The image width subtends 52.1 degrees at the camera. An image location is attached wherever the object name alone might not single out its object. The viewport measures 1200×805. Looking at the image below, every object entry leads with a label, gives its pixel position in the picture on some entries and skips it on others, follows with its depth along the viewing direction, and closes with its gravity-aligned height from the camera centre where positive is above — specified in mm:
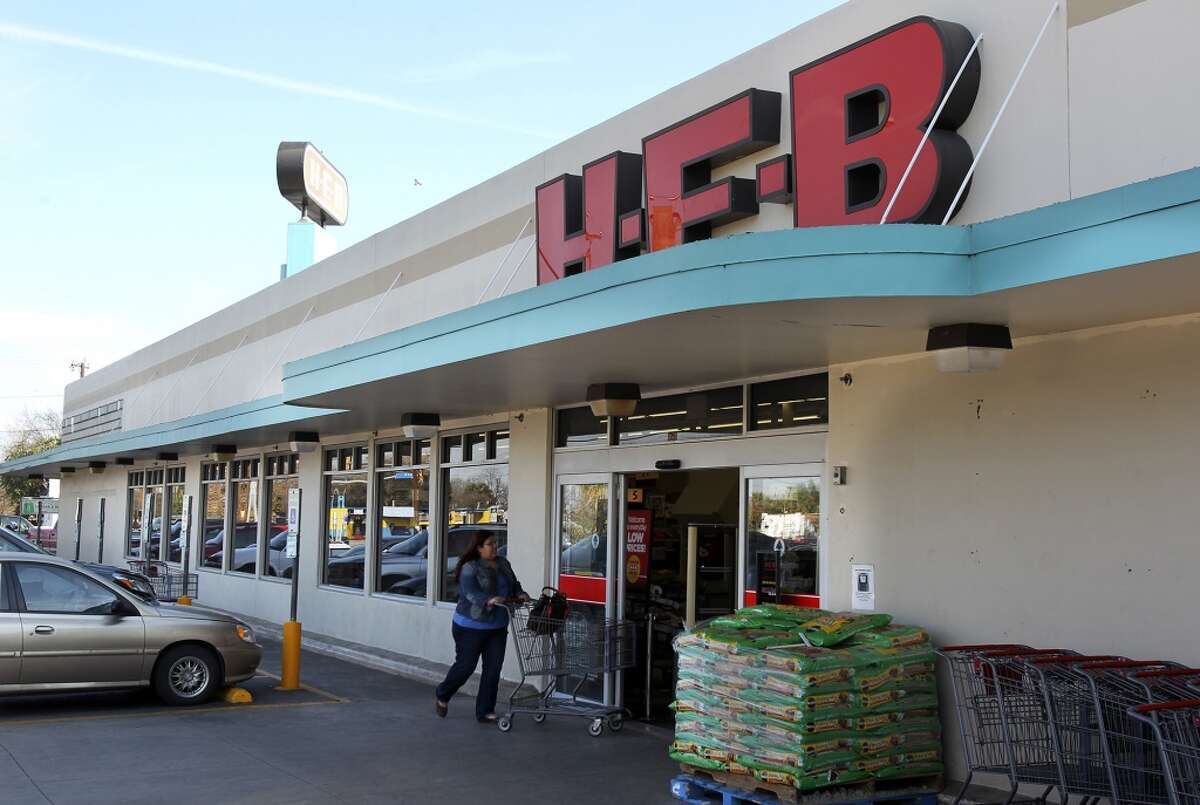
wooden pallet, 7285 -1597
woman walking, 11227 -854
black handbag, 11055 -767
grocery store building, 6785 +1266
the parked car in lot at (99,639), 10891 -1055
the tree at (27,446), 60812 +4681
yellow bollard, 13227 -1412
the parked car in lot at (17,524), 38569 -8
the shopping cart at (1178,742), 5336 -917
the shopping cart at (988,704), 7078 -1007
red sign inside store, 11773 -155
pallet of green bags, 7277 -1052
